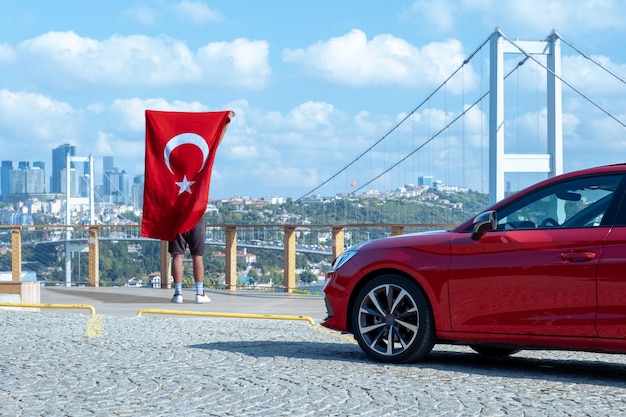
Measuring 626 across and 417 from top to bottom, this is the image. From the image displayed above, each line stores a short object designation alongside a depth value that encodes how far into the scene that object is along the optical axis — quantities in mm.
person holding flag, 13867
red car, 6895
